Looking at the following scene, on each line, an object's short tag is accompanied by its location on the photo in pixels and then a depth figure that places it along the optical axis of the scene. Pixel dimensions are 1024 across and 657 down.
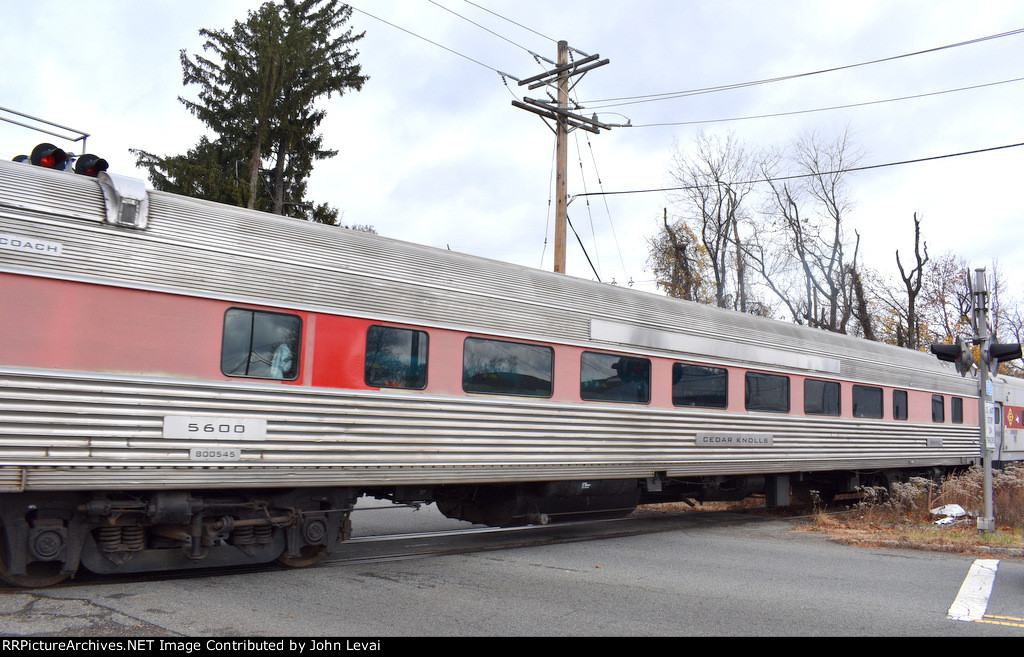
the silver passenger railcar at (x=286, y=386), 5.95
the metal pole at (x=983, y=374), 11.13
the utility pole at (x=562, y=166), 14.63
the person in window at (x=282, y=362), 6.97
